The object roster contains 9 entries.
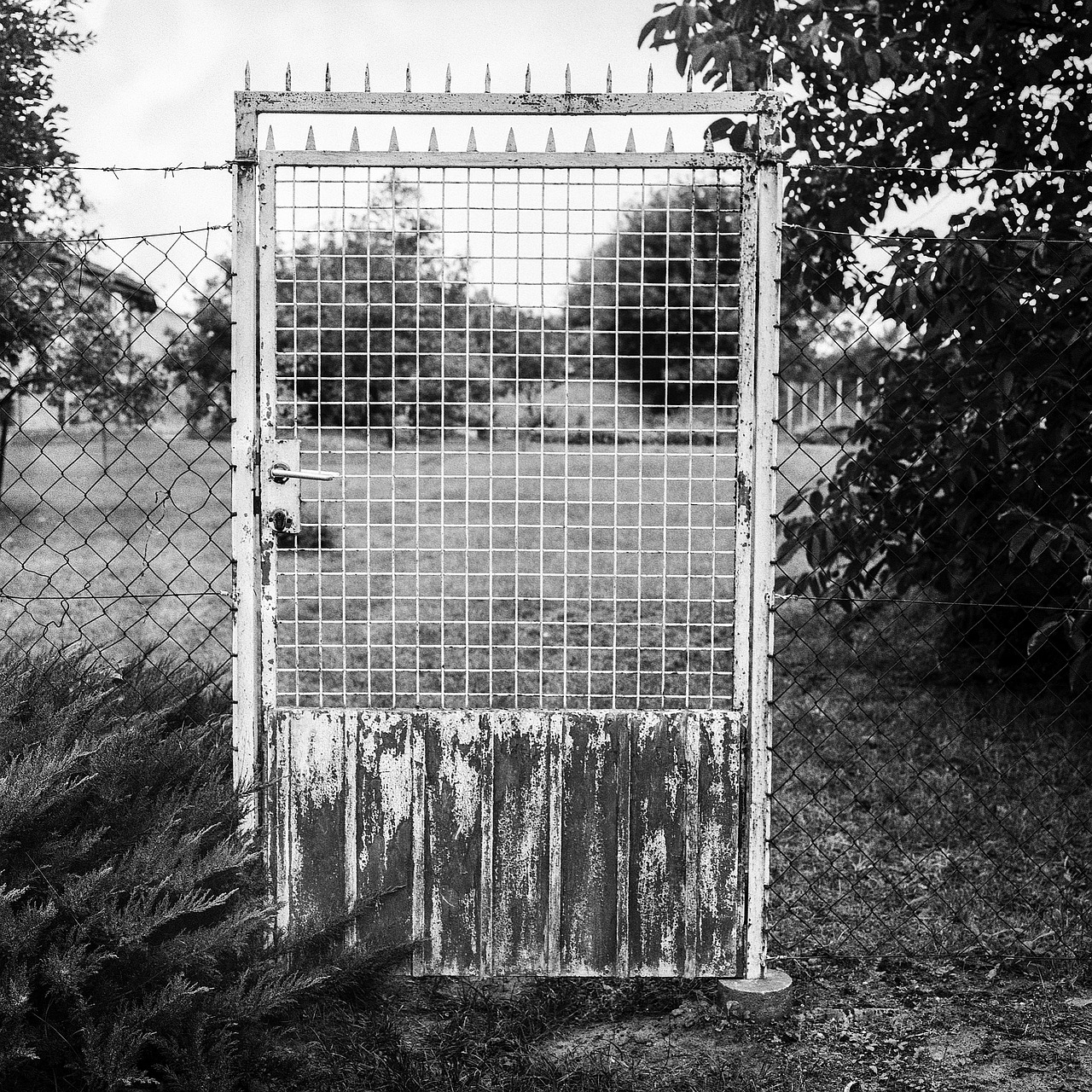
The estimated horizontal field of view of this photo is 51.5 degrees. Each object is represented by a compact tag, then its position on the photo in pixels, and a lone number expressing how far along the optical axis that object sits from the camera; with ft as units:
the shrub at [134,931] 7.00
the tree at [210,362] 34.49
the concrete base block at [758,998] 9.71
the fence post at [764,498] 9.29
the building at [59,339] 33.58
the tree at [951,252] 14.40
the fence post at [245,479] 9.09
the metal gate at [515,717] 9.04
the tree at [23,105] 25.20
